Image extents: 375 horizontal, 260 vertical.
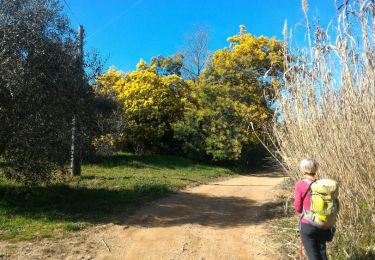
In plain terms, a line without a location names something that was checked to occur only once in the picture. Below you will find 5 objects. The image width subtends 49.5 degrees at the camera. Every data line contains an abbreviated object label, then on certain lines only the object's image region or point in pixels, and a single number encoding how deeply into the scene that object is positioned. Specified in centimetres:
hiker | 460
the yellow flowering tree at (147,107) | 2180
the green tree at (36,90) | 799
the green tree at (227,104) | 2023
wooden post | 955
